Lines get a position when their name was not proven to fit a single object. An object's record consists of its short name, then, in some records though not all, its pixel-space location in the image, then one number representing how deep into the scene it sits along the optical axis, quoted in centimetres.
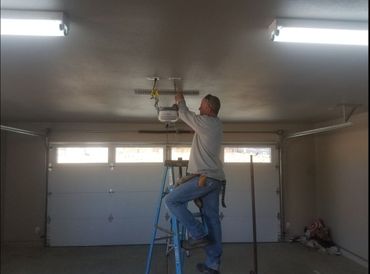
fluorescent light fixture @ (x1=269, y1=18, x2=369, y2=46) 184
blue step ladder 280
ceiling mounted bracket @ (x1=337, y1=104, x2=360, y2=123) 444
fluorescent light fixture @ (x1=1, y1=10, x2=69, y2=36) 173
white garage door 639
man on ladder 262
